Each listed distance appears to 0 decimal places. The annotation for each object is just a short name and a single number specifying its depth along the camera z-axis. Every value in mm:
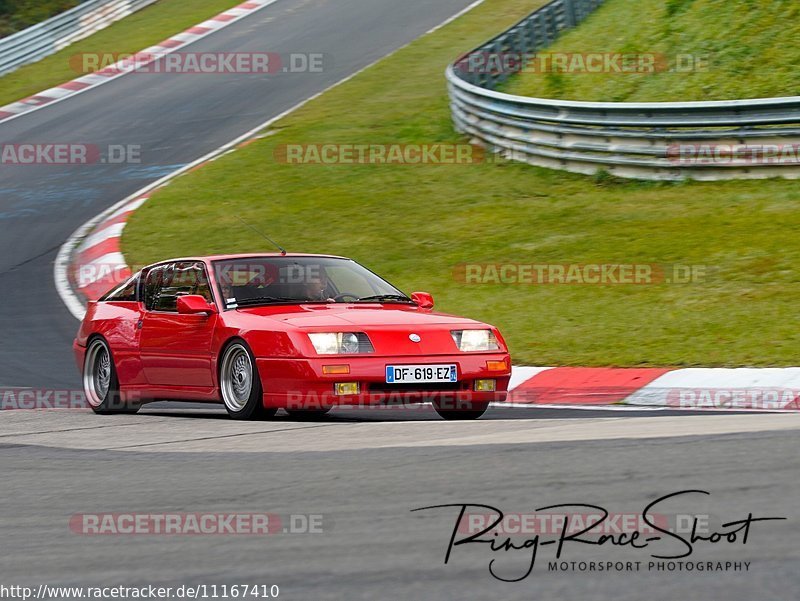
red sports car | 15555
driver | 17500
